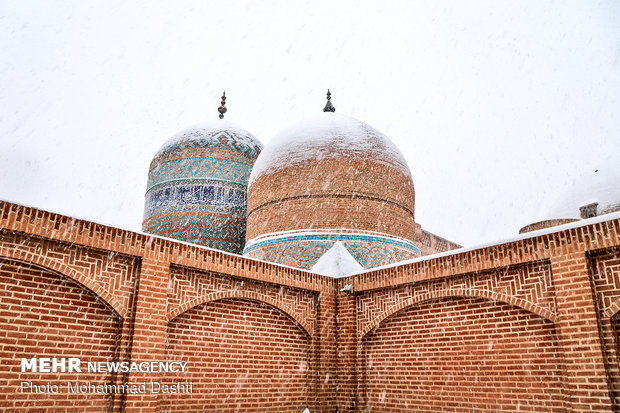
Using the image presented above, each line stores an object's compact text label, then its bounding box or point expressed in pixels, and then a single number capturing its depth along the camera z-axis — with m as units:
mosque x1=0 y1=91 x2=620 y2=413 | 4.55
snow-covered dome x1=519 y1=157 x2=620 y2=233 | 10.39
